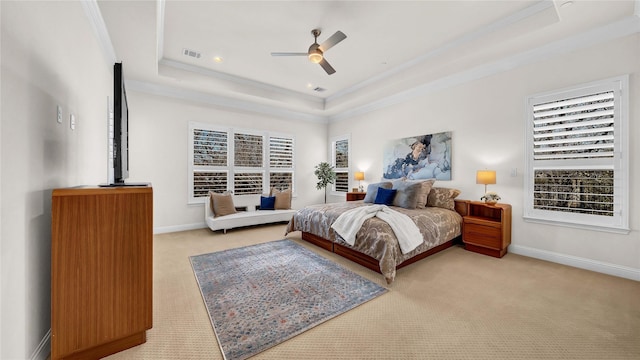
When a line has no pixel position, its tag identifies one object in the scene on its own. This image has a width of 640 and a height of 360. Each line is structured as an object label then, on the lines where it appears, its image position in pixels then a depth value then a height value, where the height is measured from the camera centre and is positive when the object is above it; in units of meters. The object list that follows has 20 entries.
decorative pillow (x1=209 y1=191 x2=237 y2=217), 4.98 -0.53
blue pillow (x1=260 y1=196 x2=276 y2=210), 5.74 -0.55
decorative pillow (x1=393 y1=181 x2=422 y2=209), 4.19 -0.26
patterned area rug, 1.85 -1.15
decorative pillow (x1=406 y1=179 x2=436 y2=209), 4.21 -0.23
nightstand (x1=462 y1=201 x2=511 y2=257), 3.54 -0.73
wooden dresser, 1.46 -0.59
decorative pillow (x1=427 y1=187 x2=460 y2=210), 4.23 -0.30
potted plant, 6.77 +0.14
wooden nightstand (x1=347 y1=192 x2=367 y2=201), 5.85 -0.40
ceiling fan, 2.99 +1.72
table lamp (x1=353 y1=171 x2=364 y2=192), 6.05 +0.09
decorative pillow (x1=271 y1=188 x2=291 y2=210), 5.84 -0.47
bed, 2.84 -0.74
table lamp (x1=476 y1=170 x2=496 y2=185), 3.69 +0.06
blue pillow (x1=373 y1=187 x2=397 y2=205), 4.50 -0.30
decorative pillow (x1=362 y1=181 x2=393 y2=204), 4.86 -0.21
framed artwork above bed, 4.64 +0.47
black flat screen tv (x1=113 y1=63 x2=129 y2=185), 1.77 +0.36
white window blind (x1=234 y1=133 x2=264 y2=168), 5.84 +0.69
